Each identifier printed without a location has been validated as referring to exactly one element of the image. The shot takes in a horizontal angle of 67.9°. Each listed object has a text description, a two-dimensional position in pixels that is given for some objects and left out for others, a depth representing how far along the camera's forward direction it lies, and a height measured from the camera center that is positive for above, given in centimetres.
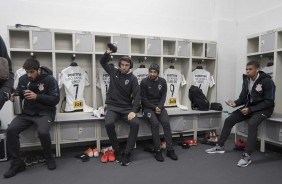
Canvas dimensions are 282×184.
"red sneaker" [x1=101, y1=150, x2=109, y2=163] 257 -93
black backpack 357 -27
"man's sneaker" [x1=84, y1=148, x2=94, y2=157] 276 -92
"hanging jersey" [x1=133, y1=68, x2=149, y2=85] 351 +17
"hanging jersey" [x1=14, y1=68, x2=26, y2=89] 281 +12
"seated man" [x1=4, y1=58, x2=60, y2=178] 228 -32
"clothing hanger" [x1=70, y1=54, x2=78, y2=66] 317 +32
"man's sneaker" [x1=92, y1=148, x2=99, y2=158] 276 -92
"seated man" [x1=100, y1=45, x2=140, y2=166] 264 -19
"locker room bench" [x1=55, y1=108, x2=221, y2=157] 279 -63
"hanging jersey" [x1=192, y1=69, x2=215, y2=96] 385 +6
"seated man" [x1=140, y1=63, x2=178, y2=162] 275 -31
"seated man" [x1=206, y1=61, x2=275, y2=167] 256 -29
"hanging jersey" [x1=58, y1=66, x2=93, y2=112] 312 -3
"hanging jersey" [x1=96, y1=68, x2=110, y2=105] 331 +0
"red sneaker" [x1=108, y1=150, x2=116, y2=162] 260 -91
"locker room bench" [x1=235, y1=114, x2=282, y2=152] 271 -64
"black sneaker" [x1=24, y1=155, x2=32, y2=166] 246 -92
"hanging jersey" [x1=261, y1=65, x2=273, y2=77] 323 +21
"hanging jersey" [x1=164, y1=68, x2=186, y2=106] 371 -2
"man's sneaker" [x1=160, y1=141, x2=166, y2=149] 309 -91
